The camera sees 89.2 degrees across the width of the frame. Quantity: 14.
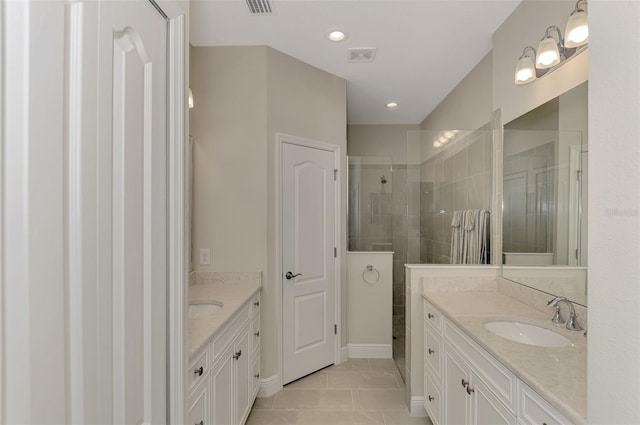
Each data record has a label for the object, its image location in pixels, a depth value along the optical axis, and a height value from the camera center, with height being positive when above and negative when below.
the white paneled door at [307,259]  2.85 -0.45
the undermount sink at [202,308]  2.11 -0.64
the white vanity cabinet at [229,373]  1.40 -0.88
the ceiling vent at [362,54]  2.69 +1.34
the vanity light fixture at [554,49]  1.53 +0.85
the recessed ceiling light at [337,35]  2.43 +1.34
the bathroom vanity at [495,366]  1.07 -0.62
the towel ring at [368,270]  3.46 -0.63
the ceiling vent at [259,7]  2.10 +1.36
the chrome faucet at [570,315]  1.55 -0.51
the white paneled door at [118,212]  0.64 +0.00
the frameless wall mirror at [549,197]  1.63 +0.09
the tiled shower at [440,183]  2.63 +0.24
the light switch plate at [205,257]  2.67 -0.38
